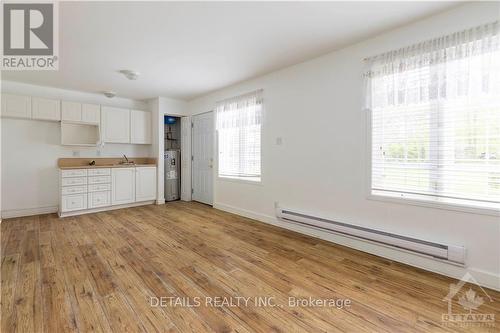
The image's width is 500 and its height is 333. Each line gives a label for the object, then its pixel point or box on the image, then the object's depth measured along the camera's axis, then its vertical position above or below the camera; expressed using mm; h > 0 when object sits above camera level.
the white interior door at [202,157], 5441 +129
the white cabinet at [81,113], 4645 +1016
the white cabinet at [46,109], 4328 +1005
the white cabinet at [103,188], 4434 -545
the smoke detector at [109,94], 4969 +1474
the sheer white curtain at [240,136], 4254 +530
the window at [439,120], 2053 +442
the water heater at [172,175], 5969 -332
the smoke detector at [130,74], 3732 +1445
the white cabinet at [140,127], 5518 +856
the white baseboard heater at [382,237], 2207 -838
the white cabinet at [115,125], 5117 +839
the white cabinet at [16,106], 4078 +988
